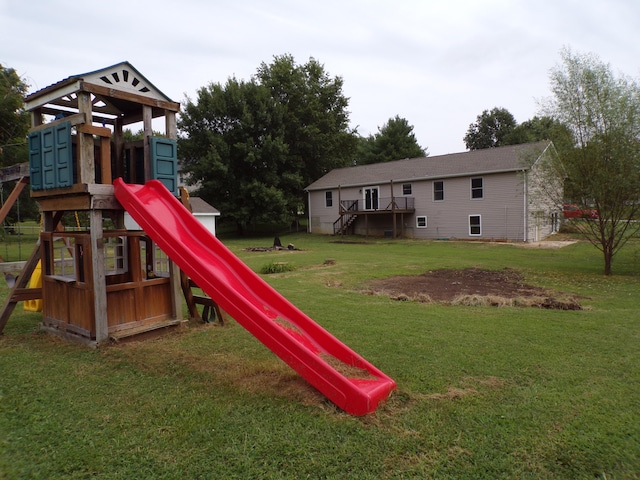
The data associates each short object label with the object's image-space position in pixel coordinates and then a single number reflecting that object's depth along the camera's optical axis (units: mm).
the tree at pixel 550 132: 12398
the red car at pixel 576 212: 12469
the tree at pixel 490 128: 64875
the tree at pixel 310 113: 37344
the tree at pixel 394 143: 50022
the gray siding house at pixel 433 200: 23750
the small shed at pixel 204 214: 27625
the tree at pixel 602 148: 11477
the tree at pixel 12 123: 16438
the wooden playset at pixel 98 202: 5598
